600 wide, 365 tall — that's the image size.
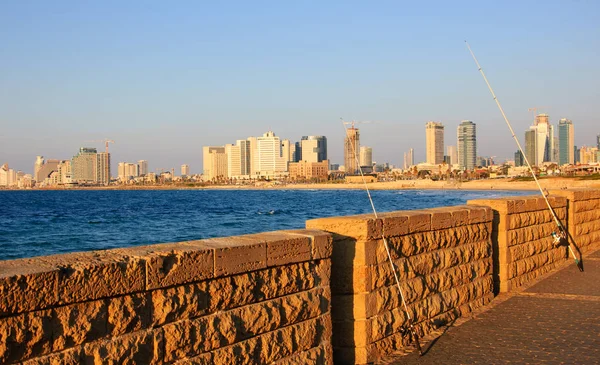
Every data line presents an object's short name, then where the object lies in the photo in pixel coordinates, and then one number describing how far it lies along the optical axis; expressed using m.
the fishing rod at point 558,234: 10.16
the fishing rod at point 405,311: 5.91
